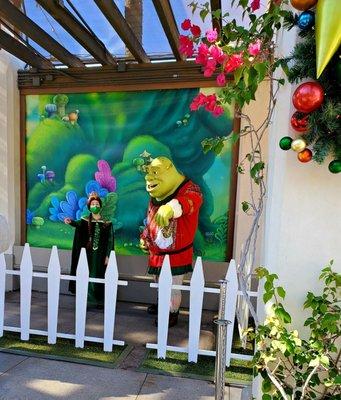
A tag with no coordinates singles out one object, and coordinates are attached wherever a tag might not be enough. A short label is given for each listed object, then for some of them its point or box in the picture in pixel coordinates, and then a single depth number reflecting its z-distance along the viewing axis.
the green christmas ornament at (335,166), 1.50
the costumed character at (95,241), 3.89
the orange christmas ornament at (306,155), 1.55
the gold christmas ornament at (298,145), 1.53
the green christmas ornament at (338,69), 1.39
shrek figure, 3.38
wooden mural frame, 4.13
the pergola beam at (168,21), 2.89
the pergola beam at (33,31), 3.04
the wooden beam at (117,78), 4.10
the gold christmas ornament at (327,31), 1.25
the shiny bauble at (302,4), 1.44
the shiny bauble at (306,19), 1.45
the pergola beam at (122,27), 2.83
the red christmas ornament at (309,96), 1.42
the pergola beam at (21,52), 3.61
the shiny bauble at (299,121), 1.56
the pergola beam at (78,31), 2.92
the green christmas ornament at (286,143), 1.59
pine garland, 1.47
